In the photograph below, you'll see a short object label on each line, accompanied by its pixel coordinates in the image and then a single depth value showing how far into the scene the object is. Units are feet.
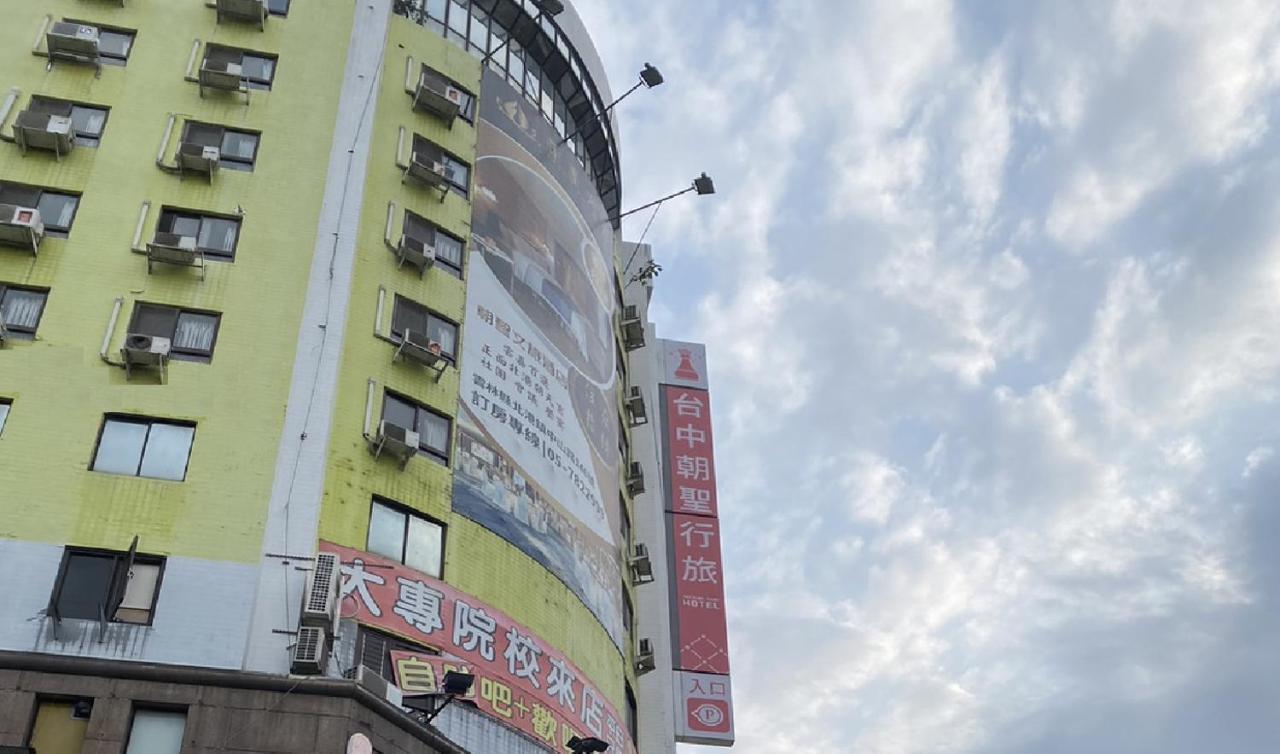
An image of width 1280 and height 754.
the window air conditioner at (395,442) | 79.97
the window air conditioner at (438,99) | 102.78
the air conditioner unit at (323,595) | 67.87
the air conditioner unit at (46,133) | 86.12
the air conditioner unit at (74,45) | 91.91
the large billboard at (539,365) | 90.38
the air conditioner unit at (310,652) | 65.26
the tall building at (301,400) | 66.90
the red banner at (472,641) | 73.97
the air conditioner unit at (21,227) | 80.23
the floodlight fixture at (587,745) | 82.38
